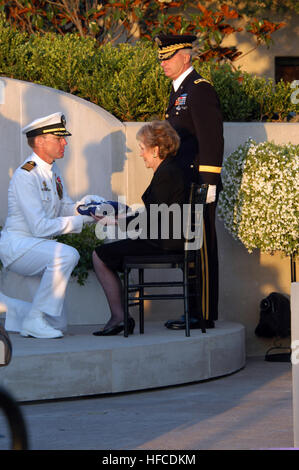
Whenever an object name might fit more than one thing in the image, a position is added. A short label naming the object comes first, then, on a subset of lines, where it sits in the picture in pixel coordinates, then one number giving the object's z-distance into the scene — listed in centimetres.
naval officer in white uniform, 1320
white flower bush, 1546
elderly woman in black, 1341
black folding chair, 1322
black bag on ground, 1642
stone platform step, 1181
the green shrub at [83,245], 1505
